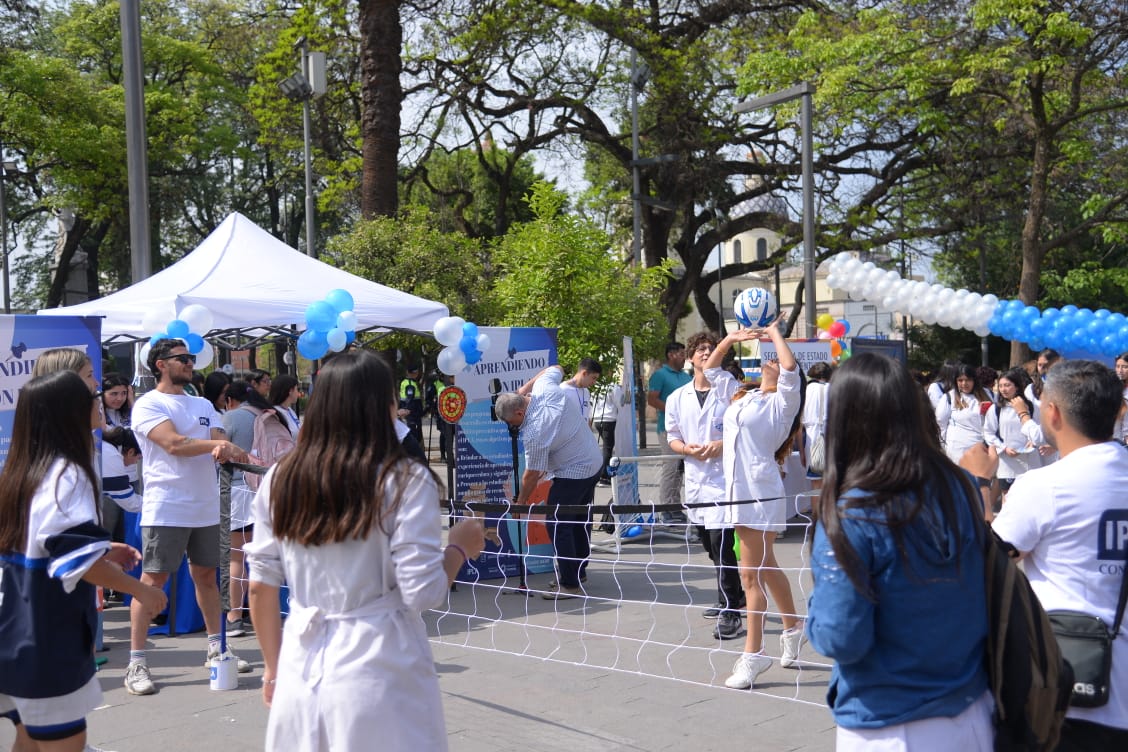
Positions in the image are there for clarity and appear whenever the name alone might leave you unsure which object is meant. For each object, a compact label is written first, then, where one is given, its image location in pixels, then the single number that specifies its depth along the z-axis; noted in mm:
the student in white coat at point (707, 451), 7301
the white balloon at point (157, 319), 8648
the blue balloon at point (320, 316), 8023
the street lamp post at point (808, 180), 13828
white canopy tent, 8977
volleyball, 7137
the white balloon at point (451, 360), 8875
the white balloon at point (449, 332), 9008
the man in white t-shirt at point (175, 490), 6293
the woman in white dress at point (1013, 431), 10359
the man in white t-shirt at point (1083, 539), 3023
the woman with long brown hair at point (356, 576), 2803
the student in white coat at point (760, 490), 6145
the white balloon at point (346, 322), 8156
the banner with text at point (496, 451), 9648
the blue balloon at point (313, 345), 7953
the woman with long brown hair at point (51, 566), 3518
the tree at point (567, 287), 14797
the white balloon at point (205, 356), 9257
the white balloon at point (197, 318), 8414
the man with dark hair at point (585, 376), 9508
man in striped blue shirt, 8969
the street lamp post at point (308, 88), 19156
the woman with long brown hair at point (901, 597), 2479
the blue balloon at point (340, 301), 8180
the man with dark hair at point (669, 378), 12305
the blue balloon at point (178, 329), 7694
